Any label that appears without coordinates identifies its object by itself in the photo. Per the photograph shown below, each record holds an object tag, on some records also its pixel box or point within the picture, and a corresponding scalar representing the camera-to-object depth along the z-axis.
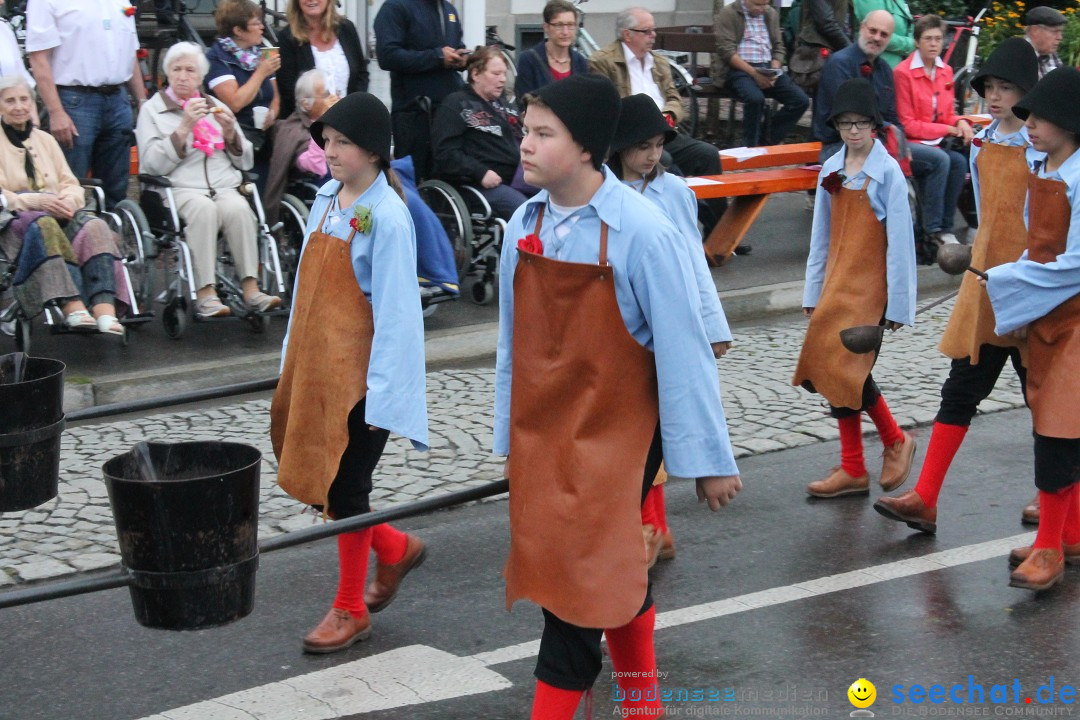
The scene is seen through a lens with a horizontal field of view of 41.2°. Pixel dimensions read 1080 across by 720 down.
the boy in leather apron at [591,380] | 3.61
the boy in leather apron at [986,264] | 5.68
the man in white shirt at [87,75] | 8.55
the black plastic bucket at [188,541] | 3.48
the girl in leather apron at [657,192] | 5.54
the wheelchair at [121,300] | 7.62
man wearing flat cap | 11.67
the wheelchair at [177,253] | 8.30
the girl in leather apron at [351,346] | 4.57
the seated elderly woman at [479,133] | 9.48
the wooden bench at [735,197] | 10.41
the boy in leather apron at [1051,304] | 5.11
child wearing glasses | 6.18
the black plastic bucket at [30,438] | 4.14
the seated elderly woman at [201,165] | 8.36
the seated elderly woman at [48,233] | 7.61
